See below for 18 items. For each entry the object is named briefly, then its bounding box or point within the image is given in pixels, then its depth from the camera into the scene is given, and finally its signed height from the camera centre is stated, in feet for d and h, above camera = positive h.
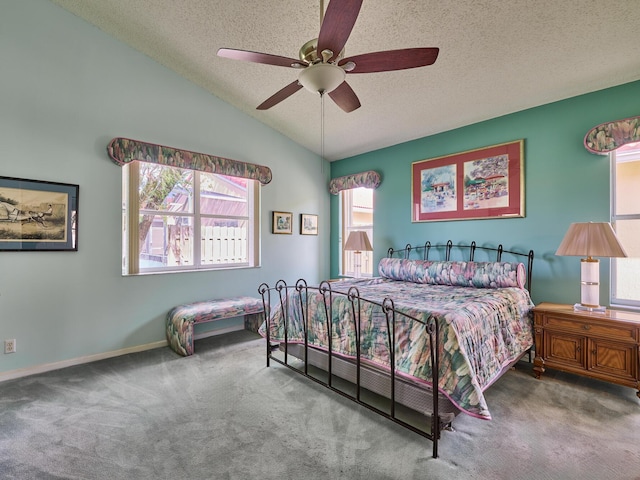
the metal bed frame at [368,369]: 6.01 -3.25
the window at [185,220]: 11.60 +0.88
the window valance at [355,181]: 15.46 +3.14
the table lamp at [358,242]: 14.21 -0.07
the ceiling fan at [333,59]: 5.42 +3.64
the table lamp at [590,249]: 8.12 -0.23
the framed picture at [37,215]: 9.12 +0.77
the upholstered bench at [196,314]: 11.07 -2.85
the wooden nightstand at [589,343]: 7.72 -2.76
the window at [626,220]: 9.30 +0.65
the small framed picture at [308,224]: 16.78 +0.91
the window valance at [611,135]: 8.80 +3.14
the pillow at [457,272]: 10.07 -1.17
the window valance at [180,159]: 10.89 +3.24
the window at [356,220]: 16.51 +1.13
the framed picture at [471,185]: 11.30 +2.27
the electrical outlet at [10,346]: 9.15 -3.16
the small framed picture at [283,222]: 15.57 +0.93
